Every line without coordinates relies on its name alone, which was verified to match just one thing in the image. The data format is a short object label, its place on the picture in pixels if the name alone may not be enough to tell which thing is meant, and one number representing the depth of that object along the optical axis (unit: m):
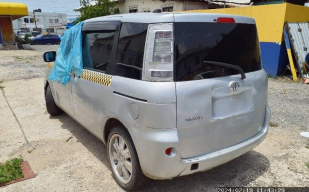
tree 16.98
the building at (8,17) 20.69
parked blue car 30.78
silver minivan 2.19
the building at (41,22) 61.00
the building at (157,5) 15.21
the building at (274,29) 8.23
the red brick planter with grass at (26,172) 2.99
